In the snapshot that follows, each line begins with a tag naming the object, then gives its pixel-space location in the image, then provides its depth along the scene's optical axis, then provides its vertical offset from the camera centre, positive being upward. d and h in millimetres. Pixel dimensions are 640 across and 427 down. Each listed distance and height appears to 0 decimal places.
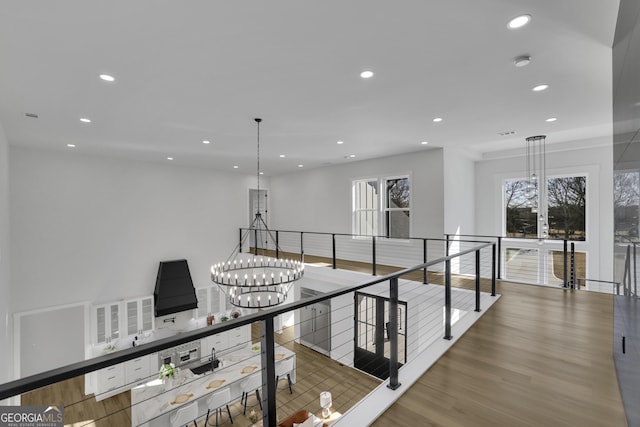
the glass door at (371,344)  6141 -2852
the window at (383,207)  6886 +154
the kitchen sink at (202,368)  6637 -3510
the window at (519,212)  6676 +18
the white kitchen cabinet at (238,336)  8086 -3350
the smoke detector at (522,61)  2594 +1336
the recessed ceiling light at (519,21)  2086 +1359
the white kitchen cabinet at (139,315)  7148 -2453
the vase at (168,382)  5371 -3035
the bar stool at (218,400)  4797 -3025
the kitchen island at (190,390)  4672 -2979
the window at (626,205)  1497 +42
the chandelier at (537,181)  6387 +700
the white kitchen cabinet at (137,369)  6410 -3375
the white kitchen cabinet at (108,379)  6145 -3414
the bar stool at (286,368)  5723 -3001
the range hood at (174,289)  7375 -1900
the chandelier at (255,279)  3719 -834
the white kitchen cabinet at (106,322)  6711 -2456
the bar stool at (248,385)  5265 -3060
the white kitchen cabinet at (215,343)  7711 -3379
